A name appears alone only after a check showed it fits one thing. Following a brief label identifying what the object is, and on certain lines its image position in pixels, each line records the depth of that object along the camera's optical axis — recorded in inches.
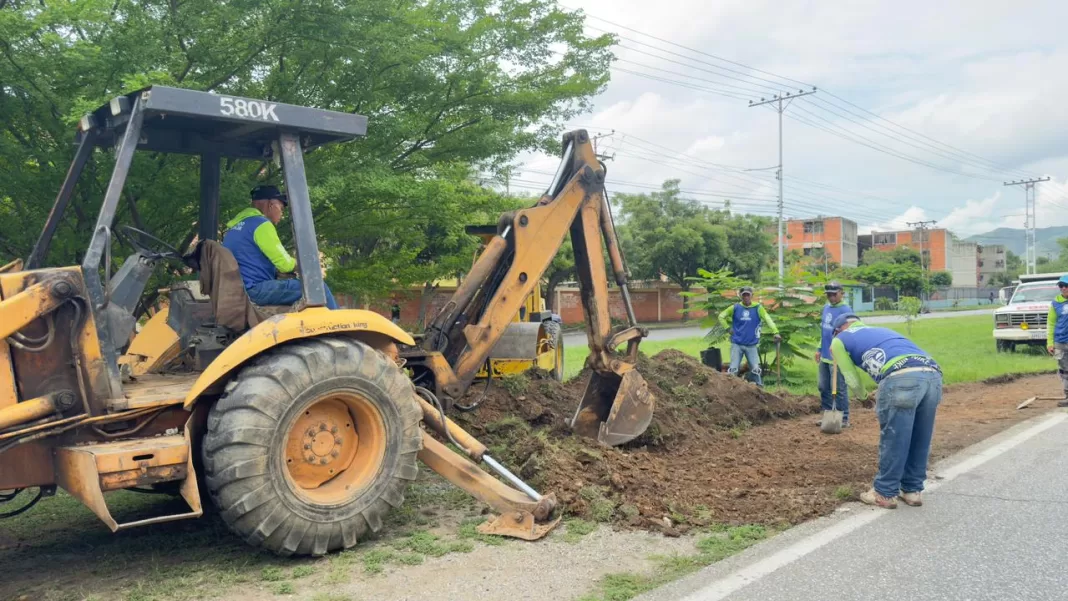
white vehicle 751.1
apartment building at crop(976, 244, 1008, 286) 4936.0
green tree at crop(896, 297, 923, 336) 1016.9
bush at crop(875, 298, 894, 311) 2436.9
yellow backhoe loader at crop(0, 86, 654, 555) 180.7
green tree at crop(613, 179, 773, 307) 1700.3
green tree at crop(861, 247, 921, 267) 3235.7
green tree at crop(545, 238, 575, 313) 1286.9
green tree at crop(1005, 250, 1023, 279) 4829.7
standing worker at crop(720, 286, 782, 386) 492.4
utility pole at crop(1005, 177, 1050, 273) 3206.2
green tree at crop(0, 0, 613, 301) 280.8
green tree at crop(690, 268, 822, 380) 549.6
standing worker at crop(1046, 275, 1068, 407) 475.5
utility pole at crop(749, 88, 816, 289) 1884.4
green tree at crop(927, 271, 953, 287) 3252.5
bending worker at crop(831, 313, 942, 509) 252.2
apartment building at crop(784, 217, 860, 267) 3467.0
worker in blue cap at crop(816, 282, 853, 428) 357.1
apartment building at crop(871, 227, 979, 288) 4099.4
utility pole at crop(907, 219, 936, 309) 2731.3
